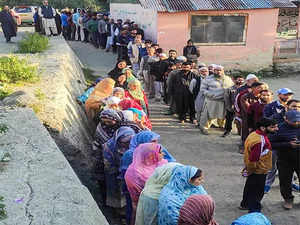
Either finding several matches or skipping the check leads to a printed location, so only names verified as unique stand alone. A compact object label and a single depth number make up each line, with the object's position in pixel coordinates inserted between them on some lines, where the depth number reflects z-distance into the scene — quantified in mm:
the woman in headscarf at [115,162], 4559
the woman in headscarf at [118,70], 8552
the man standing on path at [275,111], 5633
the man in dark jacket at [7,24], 14031
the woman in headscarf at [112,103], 5708
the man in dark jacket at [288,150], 4930
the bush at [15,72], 7605
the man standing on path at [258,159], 4781
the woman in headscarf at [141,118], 5910
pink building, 13695
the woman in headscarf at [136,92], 7348
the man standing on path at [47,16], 14578
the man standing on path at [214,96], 7891
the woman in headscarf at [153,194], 3279
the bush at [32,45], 11492
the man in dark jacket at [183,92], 8836
